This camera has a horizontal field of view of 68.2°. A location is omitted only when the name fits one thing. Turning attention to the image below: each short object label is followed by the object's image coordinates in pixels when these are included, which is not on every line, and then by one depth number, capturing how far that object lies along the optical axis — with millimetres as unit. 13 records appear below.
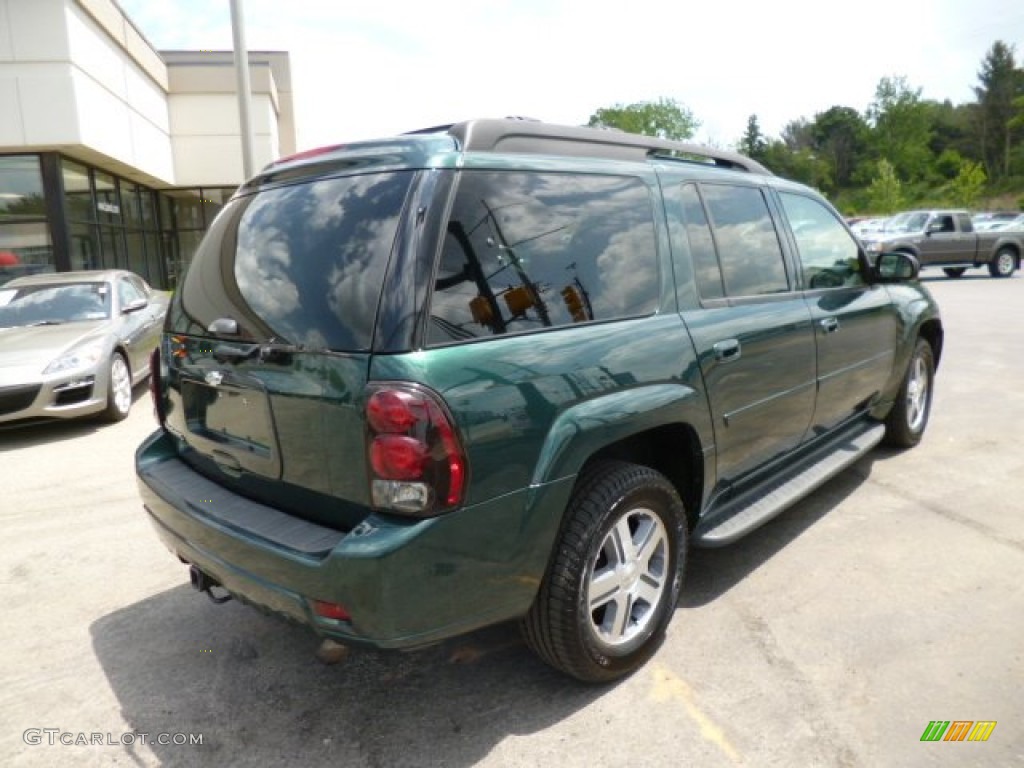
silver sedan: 6418
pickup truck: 20516
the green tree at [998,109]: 80000
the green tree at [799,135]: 106375
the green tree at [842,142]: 95688
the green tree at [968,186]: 55938
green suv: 2160
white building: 13328
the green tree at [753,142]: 102475
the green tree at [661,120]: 78375
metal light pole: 11336
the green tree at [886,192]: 57250
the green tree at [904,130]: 77125
